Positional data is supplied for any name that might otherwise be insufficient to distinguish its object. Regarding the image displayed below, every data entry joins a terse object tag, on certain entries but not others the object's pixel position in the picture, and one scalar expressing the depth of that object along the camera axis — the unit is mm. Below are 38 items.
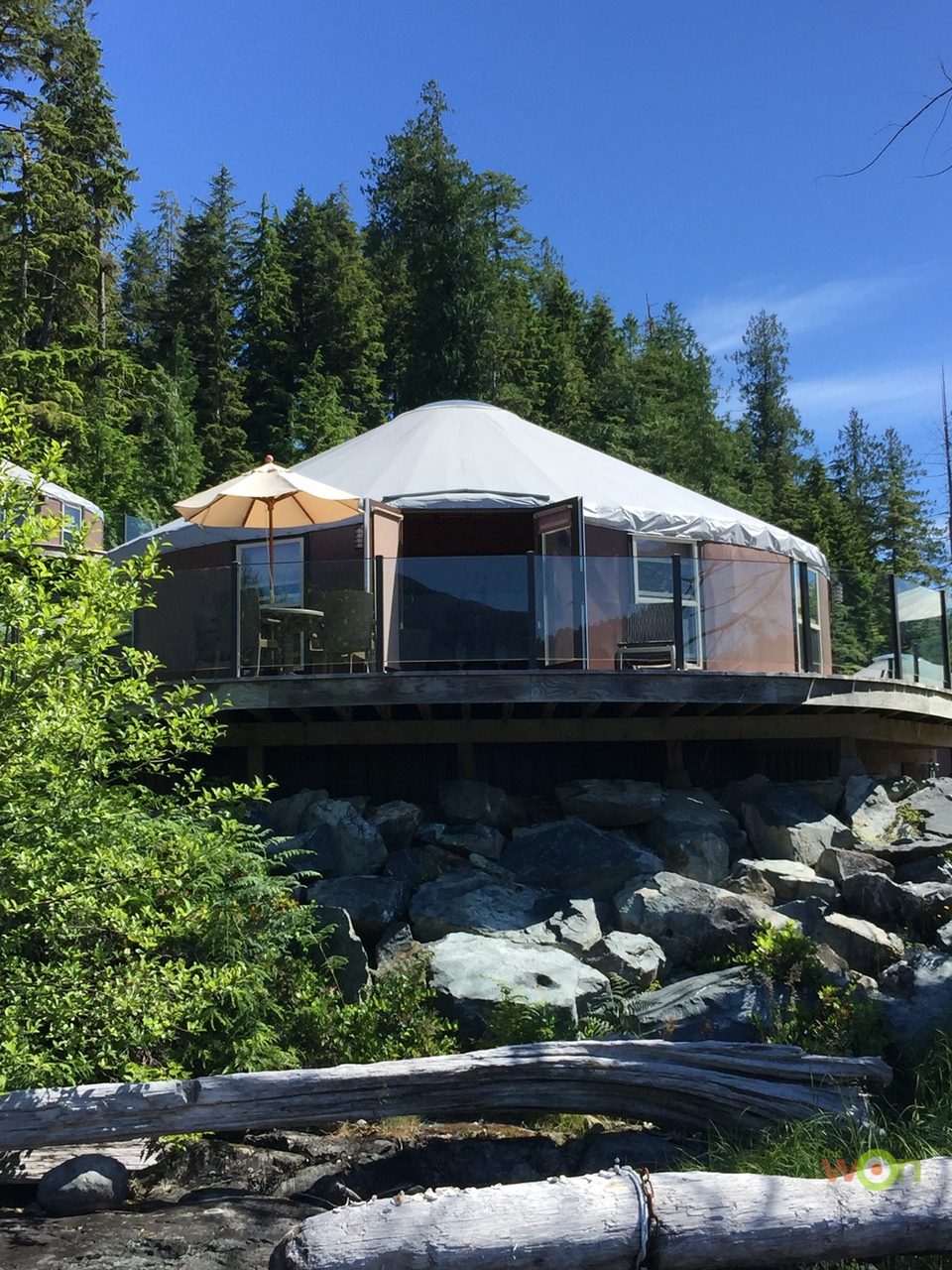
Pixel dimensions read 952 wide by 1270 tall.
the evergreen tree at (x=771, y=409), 43031
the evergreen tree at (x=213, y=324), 32656
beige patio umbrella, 9844
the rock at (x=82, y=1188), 5504
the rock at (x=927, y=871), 8930
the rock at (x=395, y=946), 7877
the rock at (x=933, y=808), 10383
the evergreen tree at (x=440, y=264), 28516
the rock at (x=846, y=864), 9117
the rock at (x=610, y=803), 9648
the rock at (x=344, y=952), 7582
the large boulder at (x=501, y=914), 7988
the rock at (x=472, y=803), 9570
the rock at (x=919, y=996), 6738
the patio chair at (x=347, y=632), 9141
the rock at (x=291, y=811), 9312
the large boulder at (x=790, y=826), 9609
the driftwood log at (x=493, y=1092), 5453
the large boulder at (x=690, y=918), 8047
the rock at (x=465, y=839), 9133
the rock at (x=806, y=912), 8070
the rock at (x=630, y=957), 7770
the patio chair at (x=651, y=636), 9453
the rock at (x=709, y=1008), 6984
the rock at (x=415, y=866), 8703
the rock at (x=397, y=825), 9172
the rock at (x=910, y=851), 9297
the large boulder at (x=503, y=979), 7262
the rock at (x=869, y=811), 10312
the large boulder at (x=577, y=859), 8789
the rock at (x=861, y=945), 7871
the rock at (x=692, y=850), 9211
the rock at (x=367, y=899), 8094
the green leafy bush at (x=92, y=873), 5523
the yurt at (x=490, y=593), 9148
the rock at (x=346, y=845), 8742
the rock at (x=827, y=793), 10461
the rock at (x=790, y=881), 8812
